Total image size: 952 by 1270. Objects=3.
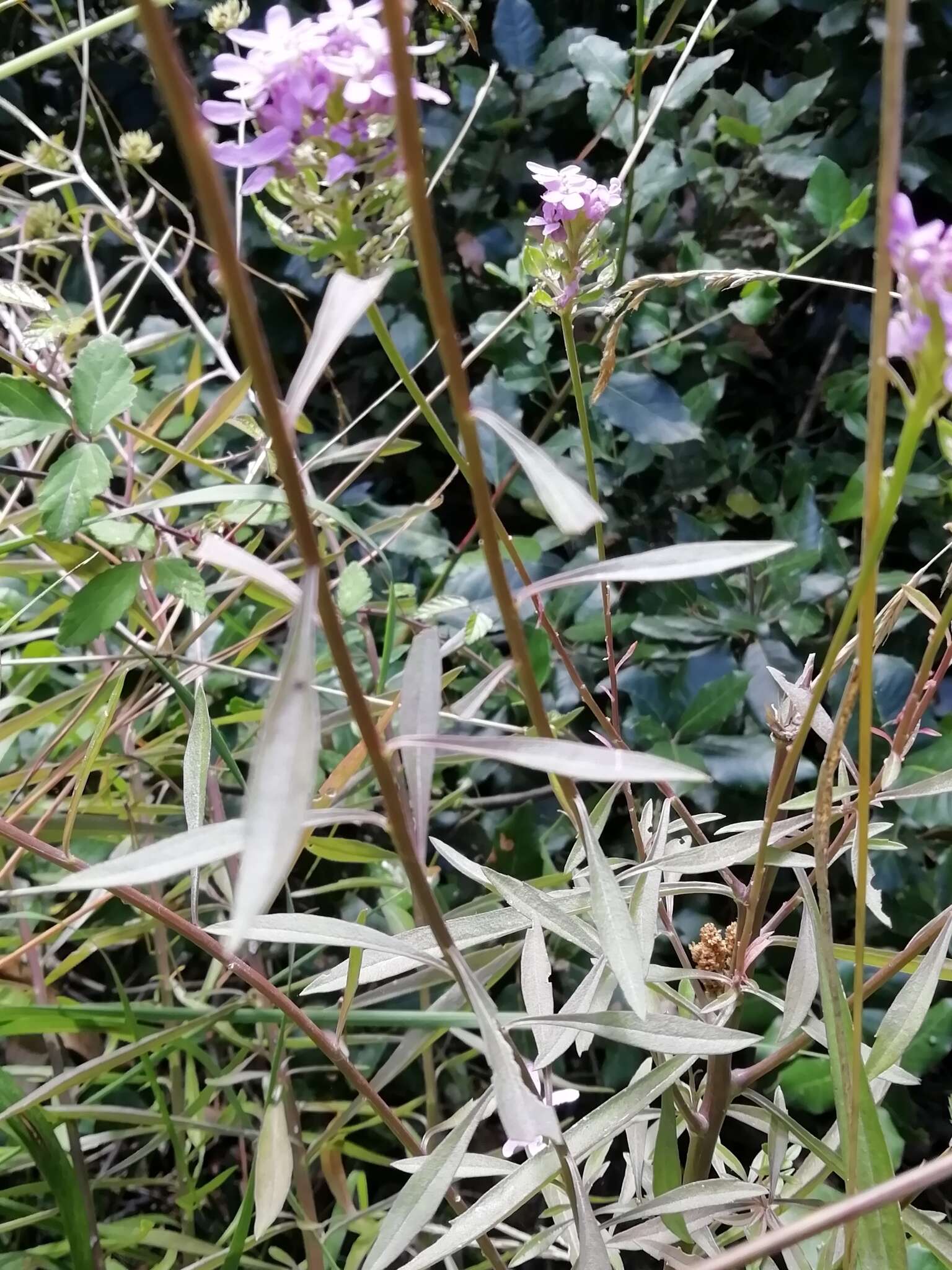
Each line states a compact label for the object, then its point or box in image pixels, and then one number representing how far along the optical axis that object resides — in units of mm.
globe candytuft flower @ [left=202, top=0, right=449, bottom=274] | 176
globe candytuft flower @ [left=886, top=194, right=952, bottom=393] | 143
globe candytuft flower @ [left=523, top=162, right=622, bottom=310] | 272
